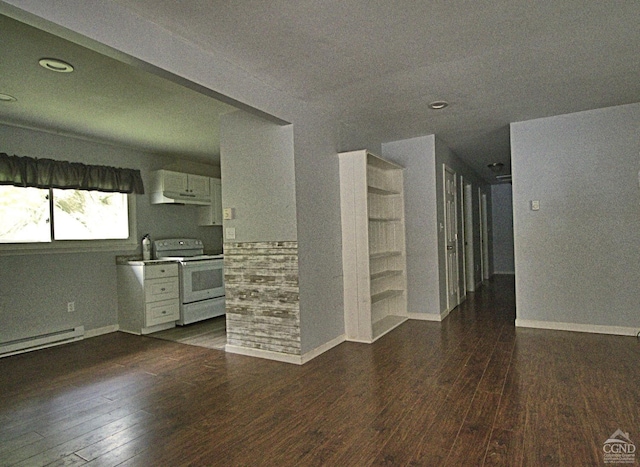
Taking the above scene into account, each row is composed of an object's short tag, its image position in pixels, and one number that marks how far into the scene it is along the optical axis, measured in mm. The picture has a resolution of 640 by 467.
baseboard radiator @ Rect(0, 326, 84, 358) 3901
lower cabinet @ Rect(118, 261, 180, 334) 4605
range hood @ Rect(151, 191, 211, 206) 5211
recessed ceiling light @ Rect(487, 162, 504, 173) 6762
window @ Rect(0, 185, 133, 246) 4055
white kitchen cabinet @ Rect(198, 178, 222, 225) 5918
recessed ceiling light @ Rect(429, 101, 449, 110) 3592
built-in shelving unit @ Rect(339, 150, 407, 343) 3941
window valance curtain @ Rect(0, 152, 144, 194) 3938
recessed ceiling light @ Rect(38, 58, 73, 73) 2637
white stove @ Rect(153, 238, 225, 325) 4930
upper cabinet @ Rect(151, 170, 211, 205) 5203
